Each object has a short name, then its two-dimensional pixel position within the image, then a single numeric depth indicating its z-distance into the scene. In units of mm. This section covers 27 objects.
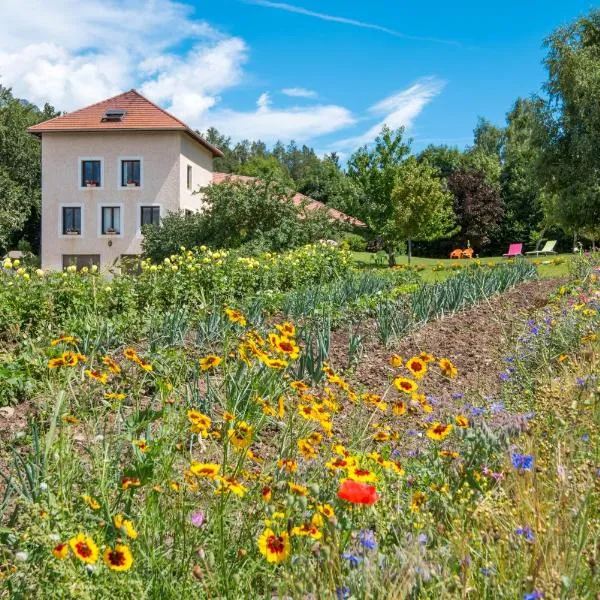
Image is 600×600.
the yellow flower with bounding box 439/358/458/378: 2990
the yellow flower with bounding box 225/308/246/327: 3246
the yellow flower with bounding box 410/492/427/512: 2146
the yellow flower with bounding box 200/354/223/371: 2704
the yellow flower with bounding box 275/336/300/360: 2592
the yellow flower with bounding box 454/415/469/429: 2510
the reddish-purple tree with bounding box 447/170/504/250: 37125
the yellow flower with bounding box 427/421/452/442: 2408
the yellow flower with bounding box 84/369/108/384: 2609
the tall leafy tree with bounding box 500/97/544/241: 38844
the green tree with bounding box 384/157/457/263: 27203
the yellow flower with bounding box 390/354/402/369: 2986
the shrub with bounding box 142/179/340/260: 22516
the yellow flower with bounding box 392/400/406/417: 2617
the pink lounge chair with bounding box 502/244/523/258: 33297
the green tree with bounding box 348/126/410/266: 28922
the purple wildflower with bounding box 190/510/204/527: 2088
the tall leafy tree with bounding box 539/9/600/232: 25516
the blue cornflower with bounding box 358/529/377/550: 1875
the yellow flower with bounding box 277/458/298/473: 2117
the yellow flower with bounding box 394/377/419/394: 2546
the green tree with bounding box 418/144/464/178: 46625
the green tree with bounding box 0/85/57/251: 37688
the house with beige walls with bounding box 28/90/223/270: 31266
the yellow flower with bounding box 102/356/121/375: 2699
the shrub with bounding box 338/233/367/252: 23750
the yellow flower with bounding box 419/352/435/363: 3051
